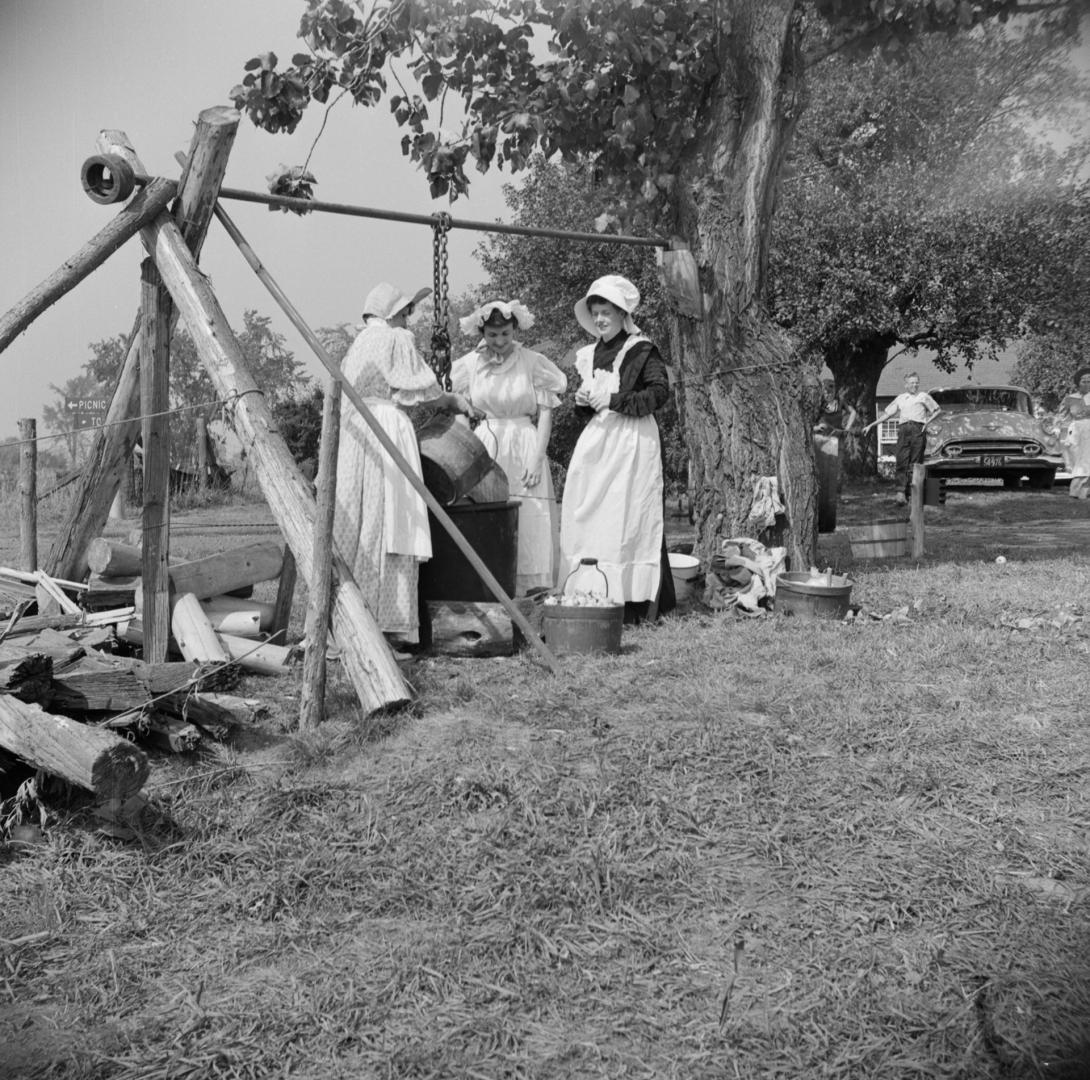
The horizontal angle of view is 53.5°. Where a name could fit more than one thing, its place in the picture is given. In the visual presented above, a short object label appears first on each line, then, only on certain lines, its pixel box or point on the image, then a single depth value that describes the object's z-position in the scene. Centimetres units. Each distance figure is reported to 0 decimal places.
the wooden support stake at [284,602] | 540
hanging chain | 584
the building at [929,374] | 4256
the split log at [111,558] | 565
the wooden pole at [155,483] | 490
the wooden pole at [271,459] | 418
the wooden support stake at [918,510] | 945
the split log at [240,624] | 550
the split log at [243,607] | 564
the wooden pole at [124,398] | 492
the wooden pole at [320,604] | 417
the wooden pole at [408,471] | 482
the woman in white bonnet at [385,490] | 560
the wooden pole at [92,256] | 486
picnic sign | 1622
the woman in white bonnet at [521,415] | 652
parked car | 1725
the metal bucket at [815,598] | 629
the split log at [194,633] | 489
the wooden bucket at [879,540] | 905
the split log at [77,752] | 294
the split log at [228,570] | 536
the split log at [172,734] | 371
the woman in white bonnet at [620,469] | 624
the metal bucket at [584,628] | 532
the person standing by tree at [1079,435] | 1468
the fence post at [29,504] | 597
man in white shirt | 1577
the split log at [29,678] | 342
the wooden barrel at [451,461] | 561
